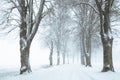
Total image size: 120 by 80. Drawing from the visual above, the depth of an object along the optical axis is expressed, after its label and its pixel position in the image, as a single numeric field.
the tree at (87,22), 36.28
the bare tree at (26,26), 21.59
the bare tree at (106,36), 19.62
